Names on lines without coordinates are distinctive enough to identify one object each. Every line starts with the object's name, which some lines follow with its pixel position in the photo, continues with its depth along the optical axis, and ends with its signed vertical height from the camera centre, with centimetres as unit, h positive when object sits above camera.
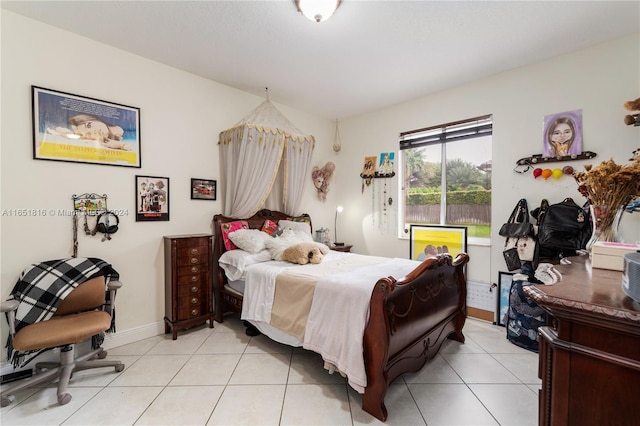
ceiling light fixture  189 +150
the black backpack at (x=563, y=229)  243 -19
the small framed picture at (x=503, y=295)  296 -98
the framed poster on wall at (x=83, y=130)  223 +73
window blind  321 +104
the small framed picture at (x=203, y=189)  312 +23
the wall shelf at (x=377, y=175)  403 +54
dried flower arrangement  109 +10
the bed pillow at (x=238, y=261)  279 -59
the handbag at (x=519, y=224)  272 -16
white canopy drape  311 +68
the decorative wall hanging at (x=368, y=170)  422 +64
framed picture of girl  260 +78
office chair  179 -90
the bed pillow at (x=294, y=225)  359 -24
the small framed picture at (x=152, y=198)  274 +10
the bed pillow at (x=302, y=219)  389 -16
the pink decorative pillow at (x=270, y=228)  347 -27
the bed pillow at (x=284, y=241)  292 -40
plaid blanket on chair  196 -64
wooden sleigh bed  163 -85
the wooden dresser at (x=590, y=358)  65 -40
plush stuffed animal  268 -48
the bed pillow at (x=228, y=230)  312 -27
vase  121 -6
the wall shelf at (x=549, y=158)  254 +53
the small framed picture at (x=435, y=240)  337 -43
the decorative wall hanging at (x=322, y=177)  439 +53
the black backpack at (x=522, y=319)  250 -109
